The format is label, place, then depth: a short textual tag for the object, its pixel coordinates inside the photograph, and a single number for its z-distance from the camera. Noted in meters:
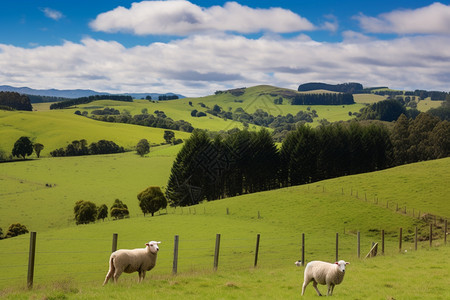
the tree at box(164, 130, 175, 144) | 188.36
